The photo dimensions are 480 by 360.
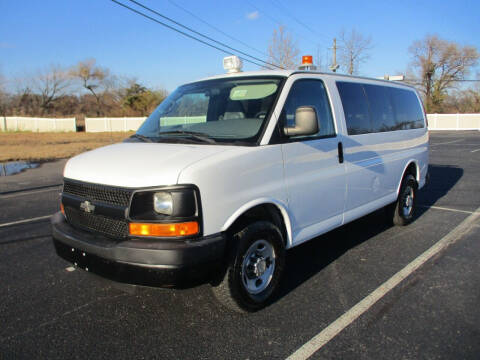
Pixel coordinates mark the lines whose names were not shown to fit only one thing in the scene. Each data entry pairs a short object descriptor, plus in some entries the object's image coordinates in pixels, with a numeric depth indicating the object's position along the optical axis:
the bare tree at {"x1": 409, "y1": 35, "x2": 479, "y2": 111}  54.41
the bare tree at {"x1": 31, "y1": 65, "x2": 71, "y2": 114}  66.00
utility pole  35.37
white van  2.73
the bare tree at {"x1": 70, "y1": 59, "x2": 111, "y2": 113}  68.06
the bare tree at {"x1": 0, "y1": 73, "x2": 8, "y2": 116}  59.88
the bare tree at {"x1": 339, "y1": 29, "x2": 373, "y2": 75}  33.47
